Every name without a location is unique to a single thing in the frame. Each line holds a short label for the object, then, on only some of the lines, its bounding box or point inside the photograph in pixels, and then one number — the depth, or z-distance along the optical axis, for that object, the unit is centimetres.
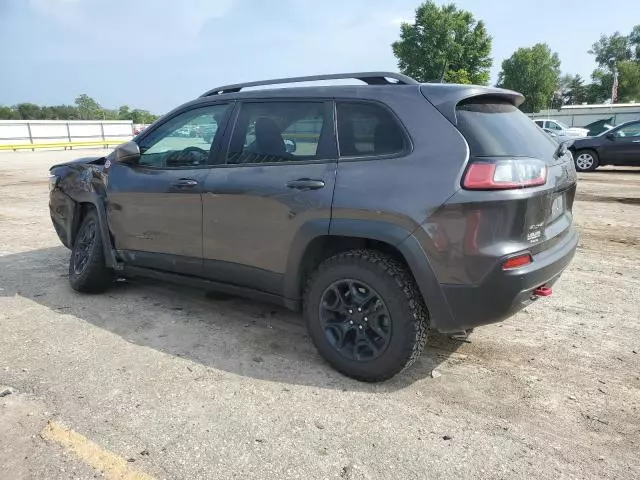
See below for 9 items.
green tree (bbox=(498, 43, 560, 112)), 6178
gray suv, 282
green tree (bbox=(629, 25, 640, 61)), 9381
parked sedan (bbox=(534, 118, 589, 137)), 2583
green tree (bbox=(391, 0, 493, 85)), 5381
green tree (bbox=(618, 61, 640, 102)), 7425
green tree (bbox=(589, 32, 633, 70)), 9619
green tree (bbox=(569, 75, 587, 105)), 9623
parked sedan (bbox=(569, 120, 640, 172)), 1432
